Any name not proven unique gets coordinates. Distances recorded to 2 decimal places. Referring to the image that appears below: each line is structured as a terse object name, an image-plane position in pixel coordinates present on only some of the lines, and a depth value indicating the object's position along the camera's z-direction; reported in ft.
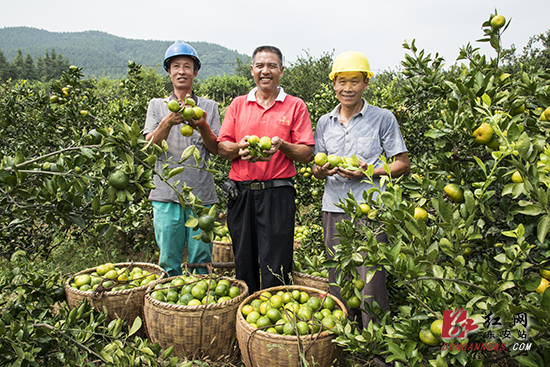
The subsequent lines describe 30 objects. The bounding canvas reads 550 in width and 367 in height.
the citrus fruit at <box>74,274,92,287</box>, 9.67
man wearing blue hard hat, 9.68
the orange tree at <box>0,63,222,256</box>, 3.90
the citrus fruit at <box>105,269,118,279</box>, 9.80
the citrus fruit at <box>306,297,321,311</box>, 8.48
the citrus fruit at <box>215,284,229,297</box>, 8.92
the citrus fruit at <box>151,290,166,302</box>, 8.56
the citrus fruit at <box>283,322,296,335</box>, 7.48
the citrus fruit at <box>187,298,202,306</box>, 8.28
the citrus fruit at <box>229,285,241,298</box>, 8.92
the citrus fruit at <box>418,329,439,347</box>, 4.25
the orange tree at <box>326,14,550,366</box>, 3.55
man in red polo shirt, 8.89
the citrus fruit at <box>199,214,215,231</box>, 4.46
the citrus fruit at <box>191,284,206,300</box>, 8.67
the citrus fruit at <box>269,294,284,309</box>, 8.34
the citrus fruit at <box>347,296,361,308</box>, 5.63
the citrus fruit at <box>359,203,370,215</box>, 5.34
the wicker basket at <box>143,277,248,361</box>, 8.05
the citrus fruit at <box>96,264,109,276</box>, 10.51
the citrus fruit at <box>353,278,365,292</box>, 5.24
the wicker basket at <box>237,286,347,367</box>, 7.09
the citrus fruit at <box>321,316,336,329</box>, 7.33
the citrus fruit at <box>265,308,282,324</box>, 7.86
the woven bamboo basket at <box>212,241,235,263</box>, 13.57
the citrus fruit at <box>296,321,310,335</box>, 7.48
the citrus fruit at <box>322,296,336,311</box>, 8.50
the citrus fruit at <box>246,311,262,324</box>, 7.77
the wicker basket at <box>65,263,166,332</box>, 8.91
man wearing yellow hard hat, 8.12
